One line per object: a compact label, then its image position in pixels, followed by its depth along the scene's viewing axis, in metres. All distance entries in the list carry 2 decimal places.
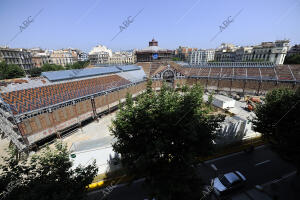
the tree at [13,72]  57.84
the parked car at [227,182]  12.53
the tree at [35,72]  69.06
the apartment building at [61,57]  106.88
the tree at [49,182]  6.25
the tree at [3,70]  56.81
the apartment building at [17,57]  69.92
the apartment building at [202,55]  135.38
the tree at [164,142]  8.34
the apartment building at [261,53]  78.19
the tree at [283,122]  11.12
